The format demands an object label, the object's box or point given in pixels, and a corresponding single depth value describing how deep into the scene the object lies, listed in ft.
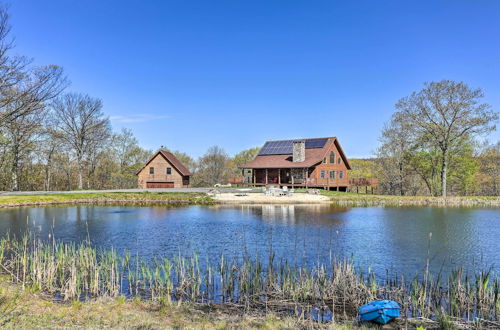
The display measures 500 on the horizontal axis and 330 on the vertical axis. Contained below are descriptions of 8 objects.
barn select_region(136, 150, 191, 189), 173.06
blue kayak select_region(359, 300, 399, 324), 24.39
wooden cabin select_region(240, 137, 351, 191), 153.58
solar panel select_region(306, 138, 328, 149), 160.15
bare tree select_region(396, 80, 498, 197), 133.59
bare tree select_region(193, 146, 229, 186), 206.18
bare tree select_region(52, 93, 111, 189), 163.94
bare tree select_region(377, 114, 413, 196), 157.06
